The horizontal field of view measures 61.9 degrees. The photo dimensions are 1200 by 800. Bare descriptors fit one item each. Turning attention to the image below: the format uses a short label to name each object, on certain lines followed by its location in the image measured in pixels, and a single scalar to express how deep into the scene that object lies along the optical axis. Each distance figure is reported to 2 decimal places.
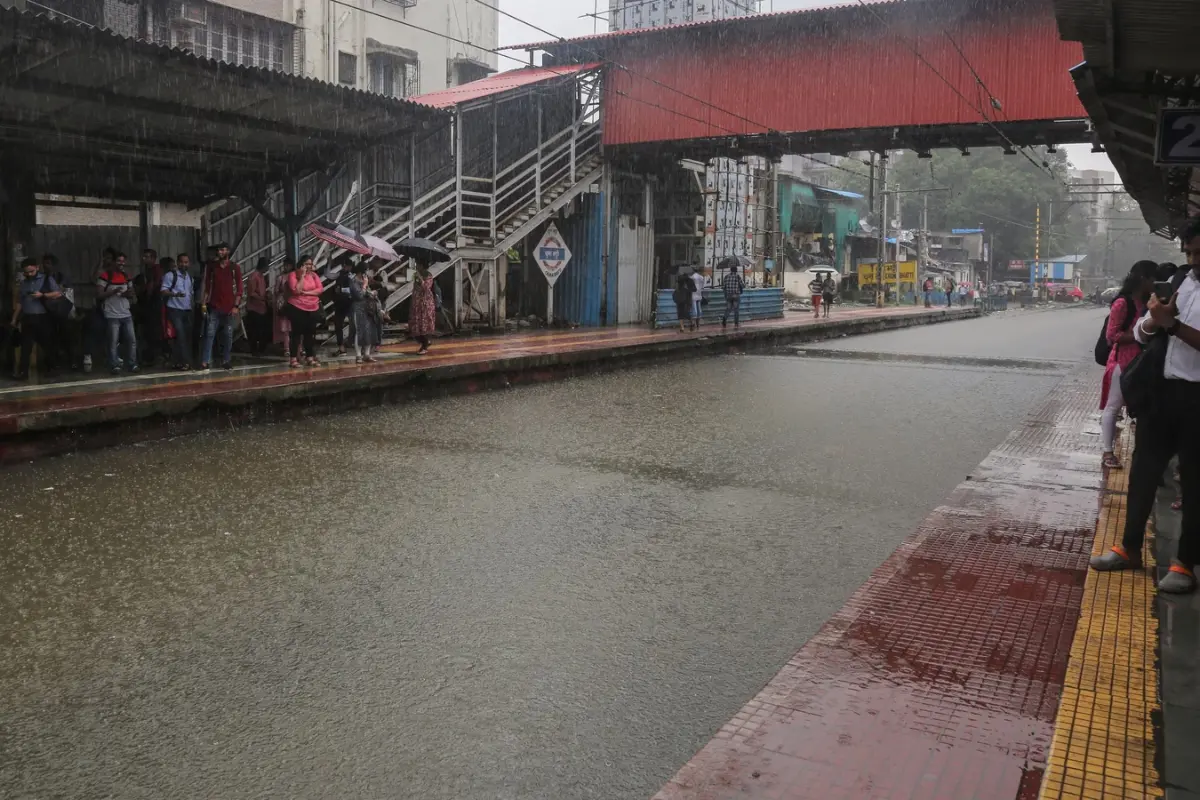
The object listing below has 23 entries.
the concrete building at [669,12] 42.75
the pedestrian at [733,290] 25.81
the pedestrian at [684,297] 24.06
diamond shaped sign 20.78
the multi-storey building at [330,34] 21.14
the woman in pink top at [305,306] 13.48
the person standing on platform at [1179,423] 4.60
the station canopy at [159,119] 10.22
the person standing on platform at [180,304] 12.49
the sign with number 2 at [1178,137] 8.09
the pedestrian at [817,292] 34.44
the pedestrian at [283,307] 13.73
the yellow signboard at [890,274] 52.47
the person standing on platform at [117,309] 11.89
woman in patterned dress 16.26
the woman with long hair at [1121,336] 6.91
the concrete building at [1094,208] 123.78
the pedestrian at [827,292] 34.62
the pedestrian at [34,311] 11.40
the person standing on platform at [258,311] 14.47
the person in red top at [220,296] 12.74
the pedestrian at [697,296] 24.64
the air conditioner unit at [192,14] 21.81
